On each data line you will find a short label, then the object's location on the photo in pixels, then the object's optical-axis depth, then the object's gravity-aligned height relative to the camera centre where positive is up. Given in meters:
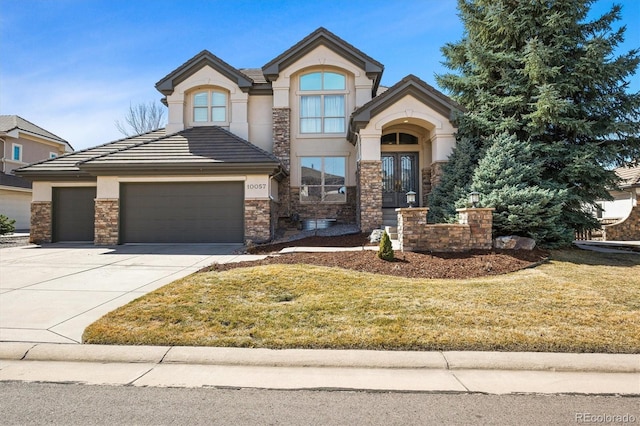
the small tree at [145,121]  33.31 +9.26
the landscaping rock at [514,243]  9.35 -0.55
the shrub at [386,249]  8.37 -0.64
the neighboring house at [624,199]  16.16 +1.09
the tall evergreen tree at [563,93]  10.34 +3.91
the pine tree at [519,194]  9.29 +0.74
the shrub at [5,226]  16.36 -0.25
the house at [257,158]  13.21 +2.58
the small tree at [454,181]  10.94 +1.33
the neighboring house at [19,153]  24.61 +5.39
